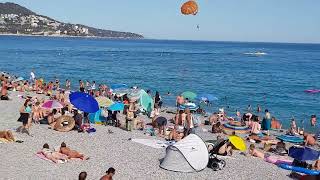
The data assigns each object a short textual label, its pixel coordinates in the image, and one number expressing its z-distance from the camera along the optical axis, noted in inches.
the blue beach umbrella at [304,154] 601.0
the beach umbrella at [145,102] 1010.7
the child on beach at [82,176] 427.2
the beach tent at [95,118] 848.3
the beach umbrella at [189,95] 1196.7
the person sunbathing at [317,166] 609.7
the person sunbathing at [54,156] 570.9
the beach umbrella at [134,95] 1011.4
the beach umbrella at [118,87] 1206.6
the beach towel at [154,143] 685.0
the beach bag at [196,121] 895.1
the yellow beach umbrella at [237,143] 668.7
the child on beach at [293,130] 946.1
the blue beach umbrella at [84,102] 722.8
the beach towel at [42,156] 564.7
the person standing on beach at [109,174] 450.3
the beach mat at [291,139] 836.0
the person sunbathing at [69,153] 585.0
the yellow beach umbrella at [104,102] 844.6
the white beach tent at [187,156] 559.2
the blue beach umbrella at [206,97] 1214.3
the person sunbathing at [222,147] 627.5
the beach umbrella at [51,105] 770.8
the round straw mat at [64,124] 740.0
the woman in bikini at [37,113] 792.9
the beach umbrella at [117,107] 836.0
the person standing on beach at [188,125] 711.9
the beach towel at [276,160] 650.2
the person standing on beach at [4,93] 1056.5
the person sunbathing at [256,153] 684.1
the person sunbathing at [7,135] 640.4
